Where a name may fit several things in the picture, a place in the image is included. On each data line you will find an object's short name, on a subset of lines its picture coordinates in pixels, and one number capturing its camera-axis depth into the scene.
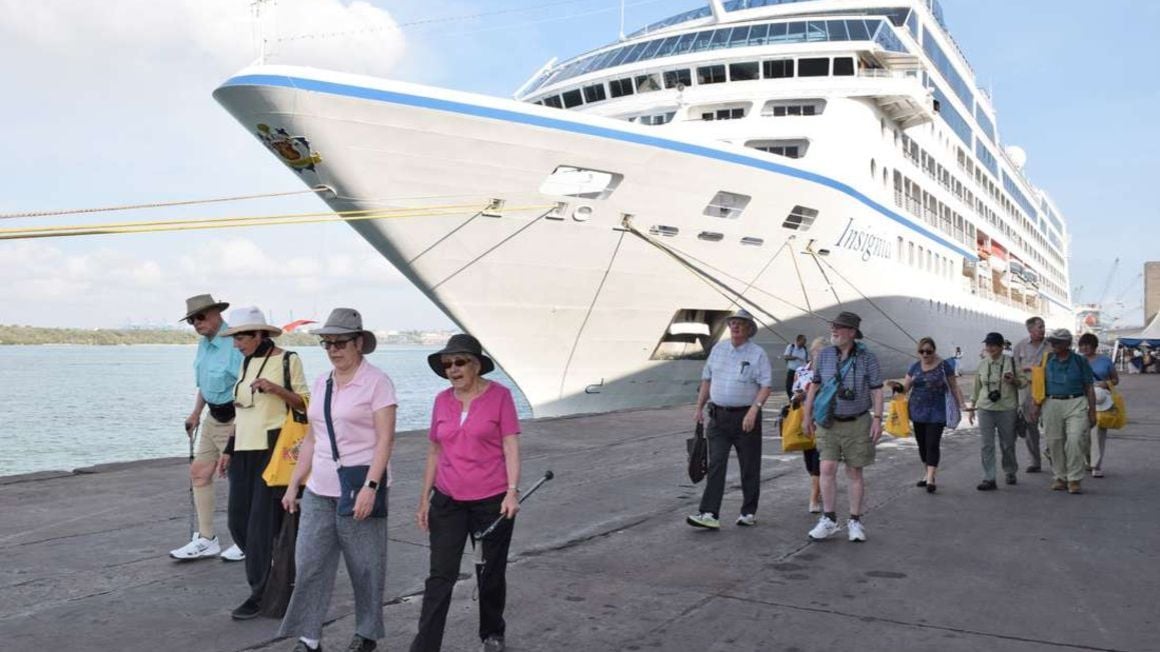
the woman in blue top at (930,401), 7.75
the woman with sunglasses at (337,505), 3.67
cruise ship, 12.48
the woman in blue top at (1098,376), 8.39
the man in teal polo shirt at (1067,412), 7.70
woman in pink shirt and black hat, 3.71
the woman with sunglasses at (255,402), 4.51
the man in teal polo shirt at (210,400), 5.16
